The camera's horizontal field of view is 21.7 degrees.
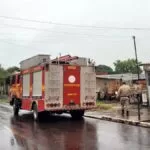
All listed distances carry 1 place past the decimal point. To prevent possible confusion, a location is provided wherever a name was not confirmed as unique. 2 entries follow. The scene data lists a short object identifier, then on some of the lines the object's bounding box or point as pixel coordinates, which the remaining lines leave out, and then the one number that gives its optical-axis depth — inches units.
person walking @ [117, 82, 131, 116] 834.8
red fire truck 752.3
